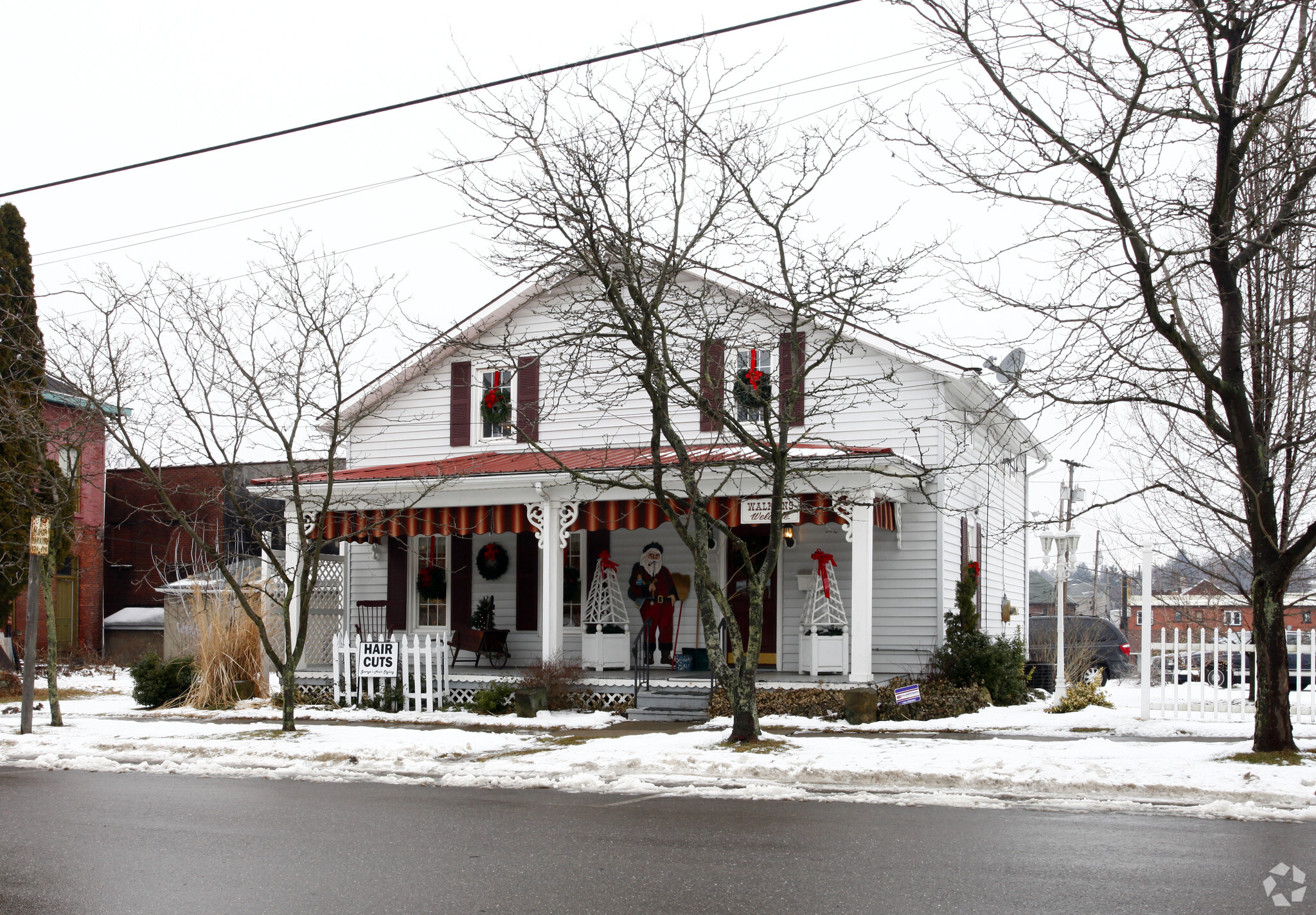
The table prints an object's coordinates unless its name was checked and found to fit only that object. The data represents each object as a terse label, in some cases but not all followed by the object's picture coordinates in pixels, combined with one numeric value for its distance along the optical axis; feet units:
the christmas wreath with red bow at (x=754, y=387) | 38.68
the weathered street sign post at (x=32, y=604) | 45.50
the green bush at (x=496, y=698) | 52.65
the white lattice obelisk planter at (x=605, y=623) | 58.44
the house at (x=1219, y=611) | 63.46
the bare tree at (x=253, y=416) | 45.85
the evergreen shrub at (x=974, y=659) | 53.06
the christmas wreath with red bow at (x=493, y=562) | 64.49
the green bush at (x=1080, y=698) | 52.85
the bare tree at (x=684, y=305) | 37.86
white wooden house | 53.26
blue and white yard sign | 48.70
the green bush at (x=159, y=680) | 58.59
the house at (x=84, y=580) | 92.12
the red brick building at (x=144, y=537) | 108.37
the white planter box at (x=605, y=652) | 58.34
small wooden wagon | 61.82
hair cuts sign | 55.31
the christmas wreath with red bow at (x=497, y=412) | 59.75
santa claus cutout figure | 60.64
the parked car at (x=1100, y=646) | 79.71
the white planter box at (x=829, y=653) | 52.90
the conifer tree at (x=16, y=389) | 53.78
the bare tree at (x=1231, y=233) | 30.09
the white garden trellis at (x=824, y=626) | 53.11
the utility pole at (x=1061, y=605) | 53.21
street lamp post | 53.67
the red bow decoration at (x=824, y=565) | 54.29
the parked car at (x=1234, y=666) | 45.16
